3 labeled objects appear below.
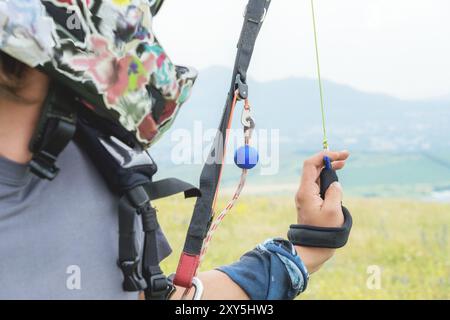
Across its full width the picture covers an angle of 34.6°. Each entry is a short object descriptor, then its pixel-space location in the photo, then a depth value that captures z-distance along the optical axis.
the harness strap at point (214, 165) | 1.35
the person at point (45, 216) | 1.05
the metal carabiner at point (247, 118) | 1.39
